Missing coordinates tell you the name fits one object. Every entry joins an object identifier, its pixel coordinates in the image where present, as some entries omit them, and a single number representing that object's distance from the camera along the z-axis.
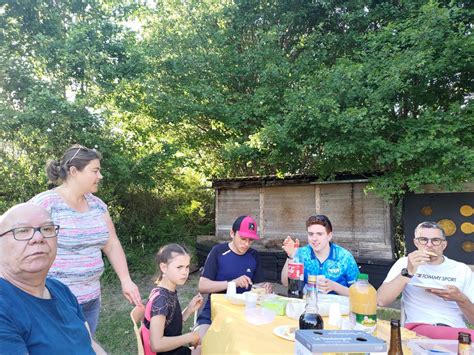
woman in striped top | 2.44
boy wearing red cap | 3.14
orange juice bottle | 1.95
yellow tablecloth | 1.76
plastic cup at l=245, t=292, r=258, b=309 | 2.34
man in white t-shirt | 2.50
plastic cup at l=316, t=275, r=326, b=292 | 2.69
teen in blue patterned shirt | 2.99
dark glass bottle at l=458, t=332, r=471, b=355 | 1.45
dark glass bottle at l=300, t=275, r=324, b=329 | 1.83
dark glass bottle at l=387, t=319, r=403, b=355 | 1.60
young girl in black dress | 2.35
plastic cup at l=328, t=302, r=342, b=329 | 2.08
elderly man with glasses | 1.46
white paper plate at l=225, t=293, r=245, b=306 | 2.62
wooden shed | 7.27
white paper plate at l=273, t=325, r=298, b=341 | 1.88
